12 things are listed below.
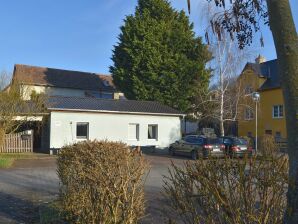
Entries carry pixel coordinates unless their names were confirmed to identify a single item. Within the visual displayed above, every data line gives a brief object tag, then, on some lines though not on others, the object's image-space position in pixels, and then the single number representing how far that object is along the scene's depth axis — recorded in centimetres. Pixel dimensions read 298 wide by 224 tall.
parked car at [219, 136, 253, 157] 2606
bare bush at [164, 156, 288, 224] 309
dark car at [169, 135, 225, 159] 2541
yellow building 4272
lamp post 2682
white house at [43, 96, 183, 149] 2912
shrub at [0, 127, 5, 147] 2560
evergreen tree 3972
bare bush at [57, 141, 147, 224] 554
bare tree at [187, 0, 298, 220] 311
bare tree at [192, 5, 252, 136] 3594
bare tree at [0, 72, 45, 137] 2523
